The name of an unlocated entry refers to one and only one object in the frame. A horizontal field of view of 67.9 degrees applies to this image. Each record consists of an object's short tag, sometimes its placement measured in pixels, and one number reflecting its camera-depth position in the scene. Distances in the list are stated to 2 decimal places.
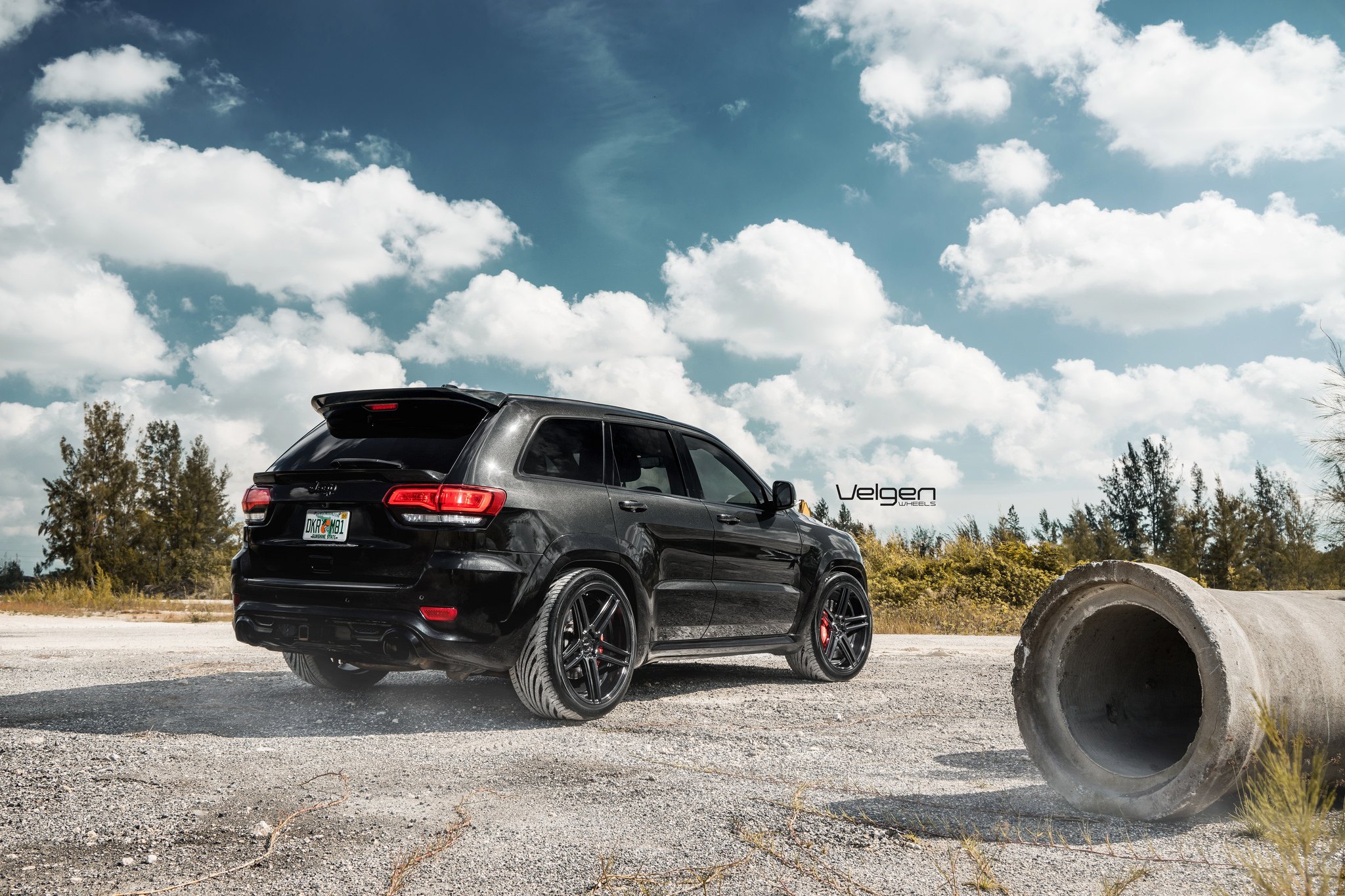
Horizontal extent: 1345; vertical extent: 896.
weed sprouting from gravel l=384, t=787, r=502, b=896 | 2.74
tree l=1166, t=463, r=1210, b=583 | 45.16
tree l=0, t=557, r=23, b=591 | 54.72
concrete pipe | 3.28
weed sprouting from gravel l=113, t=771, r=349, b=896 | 2.76
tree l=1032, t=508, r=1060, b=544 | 75.95
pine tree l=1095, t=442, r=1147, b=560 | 69.06
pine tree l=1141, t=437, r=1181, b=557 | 66.56
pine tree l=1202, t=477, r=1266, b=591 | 42.69
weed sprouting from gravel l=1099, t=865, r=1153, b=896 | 2.52
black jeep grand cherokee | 5.09
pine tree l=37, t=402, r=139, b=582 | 45.53
